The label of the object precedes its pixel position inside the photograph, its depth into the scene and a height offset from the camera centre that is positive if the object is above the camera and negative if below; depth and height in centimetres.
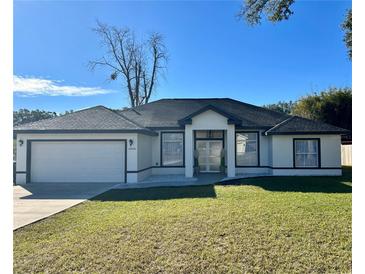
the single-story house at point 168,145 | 1322 -28
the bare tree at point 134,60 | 3156 +1033
